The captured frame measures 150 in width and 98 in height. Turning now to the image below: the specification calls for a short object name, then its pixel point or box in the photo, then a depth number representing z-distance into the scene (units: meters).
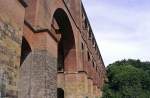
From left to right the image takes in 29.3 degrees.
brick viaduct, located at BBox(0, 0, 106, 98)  6.60
